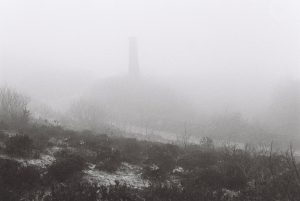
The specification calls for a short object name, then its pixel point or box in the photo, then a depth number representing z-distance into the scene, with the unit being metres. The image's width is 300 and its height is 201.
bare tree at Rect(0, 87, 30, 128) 22.87
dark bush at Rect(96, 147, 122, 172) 15.53
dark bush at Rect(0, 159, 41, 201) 10.41
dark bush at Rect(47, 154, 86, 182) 12.87
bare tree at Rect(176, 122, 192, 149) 66.34
